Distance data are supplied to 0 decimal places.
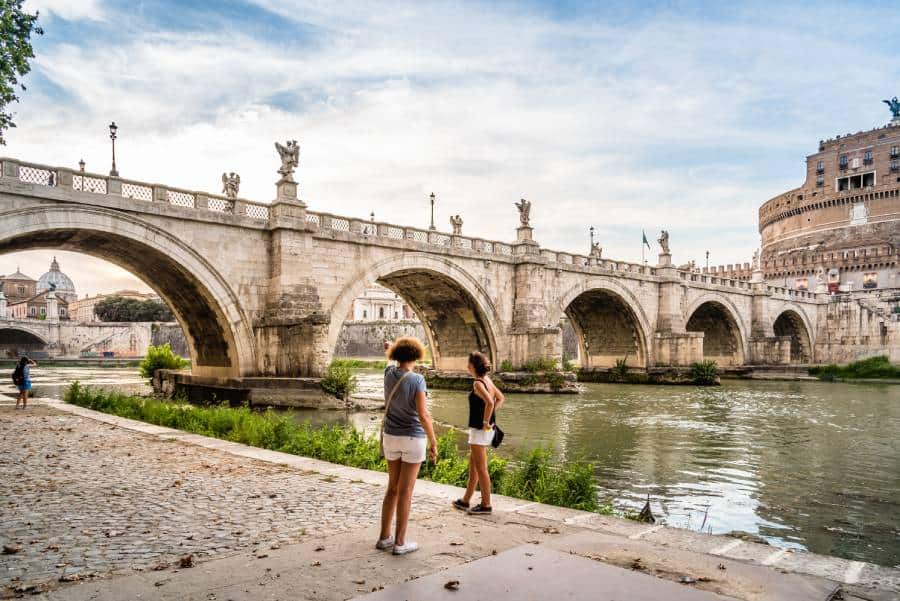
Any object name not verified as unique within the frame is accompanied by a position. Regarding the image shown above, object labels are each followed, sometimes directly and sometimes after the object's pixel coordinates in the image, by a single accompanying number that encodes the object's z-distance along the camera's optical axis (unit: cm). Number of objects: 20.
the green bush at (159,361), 2919
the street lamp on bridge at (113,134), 2047
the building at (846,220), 6981
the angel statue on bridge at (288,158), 2273
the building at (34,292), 11612
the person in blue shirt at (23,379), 1618
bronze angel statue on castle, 7868
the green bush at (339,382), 2122
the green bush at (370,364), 6084
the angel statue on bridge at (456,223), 3244
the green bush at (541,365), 3058
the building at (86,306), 12998
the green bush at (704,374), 3738
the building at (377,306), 10644
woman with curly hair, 471
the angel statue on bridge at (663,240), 4131
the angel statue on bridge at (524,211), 3219
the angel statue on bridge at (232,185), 2362
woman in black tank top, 613
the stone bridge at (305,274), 1947
